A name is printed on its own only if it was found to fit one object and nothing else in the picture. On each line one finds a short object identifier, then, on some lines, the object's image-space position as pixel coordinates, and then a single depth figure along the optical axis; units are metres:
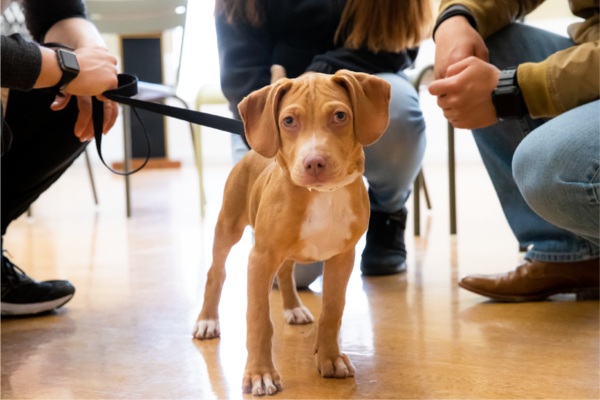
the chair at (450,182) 2.70
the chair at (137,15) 3.70
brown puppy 0.98
